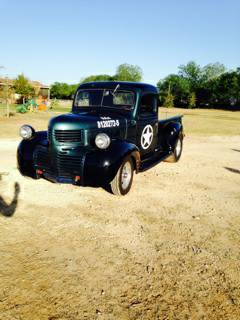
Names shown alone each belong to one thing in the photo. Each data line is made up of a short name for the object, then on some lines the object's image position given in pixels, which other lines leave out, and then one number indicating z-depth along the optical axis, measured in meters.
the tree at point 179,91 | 62.78
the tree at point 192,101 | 58.64
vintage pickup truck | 5.02
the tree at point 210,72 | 83.00
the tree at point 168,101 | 55.75
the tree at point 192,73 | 83.00
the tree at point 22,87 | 50.62
